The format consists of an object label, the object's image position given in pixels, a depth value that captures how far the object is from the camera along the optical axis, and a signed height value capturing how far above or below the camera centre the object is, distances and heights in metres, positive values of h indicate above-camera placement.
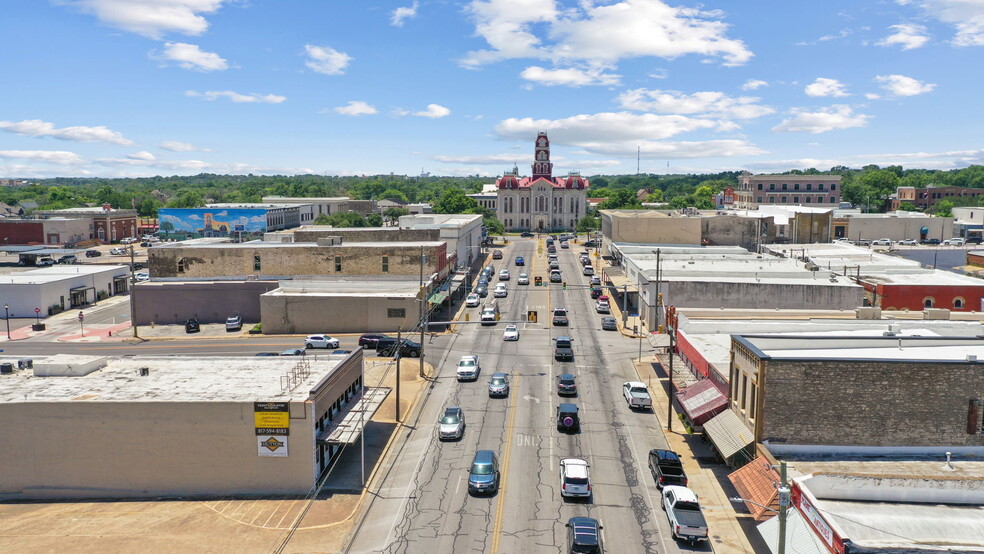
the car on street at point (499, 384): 45.16 -11.81
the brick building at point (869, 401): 28.72 -7.98
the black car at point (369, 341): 57.59 -11.31
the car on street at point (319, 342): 57.46 -11.42
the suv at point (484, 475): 31.14 -12.27
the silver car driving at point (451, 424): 37.81 -12.17
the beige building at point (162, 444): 31.59 -11.09
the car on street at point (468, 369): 48.97 -11.64
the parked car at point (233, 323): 65.12 -11.33
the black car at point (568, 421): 38.94 -12.09
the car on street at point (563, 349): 54.34 -11.37
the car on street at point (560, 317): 67.44 -10.88
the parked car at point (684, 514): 26.61 -12.17
